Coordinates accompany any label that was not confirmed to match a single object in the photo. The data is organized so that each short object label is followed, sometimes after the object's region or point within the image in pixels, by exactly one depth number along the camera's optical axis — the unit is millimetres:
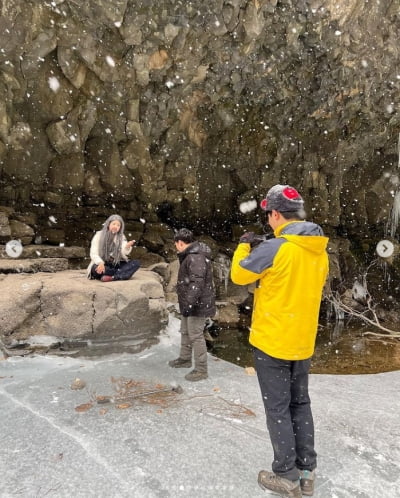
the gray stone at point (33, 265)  7629
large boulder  5449
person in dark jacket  4760
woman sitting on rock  6340
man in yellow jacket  2521
